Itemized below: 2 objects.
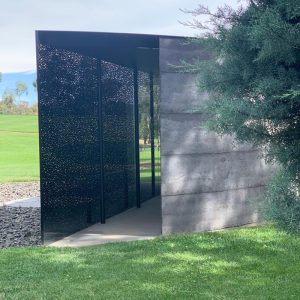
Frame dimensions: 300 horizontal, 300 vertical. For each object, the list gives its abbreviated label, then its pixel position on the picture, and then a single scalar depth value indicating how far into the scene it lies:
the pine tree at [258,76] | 3.45
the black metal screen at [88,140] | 7.25
